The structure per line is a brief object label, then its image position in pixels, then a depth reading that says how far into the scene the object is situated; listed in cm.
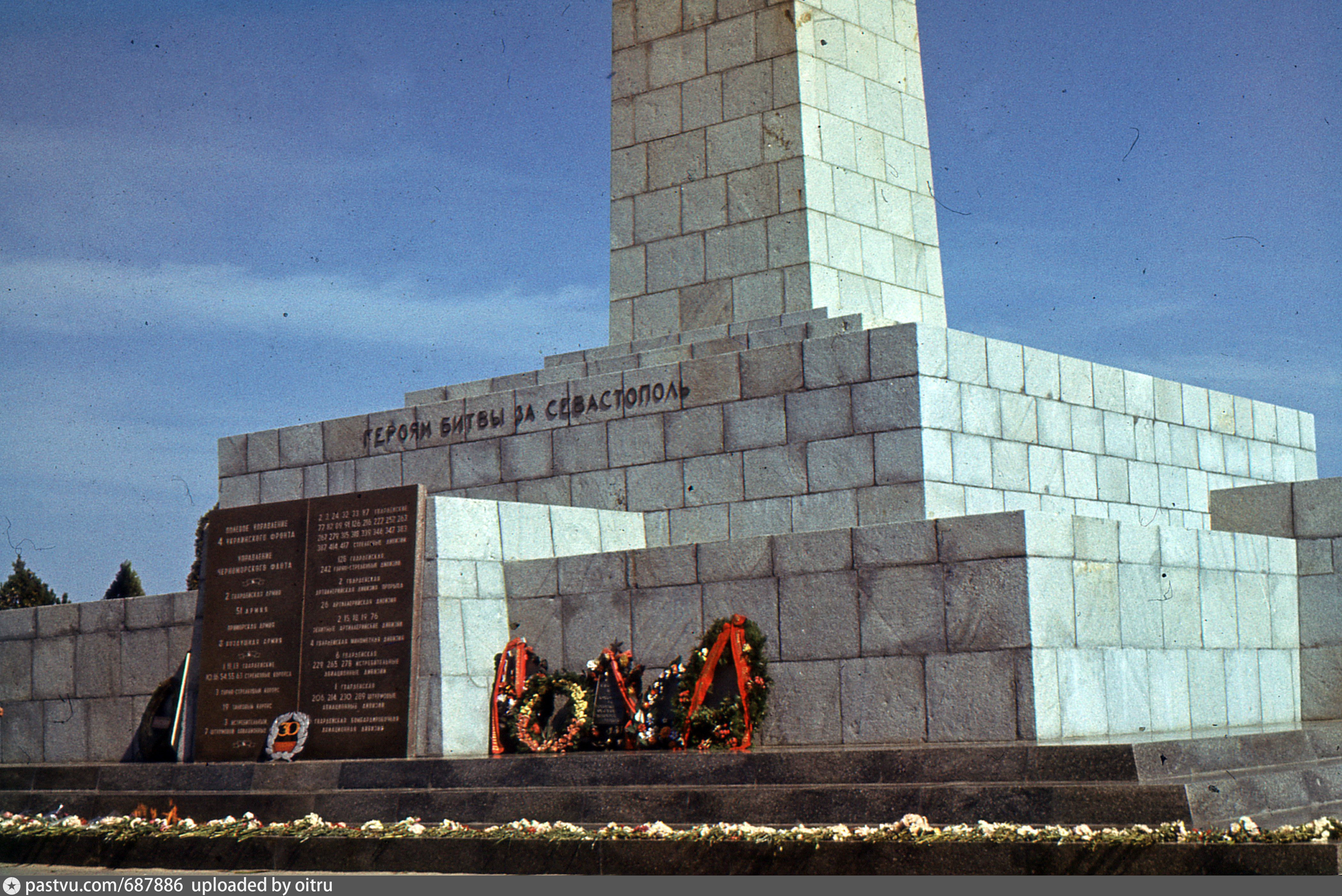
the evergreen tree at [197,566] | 3241
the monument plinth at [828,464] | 1286
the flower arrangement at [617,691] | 1382
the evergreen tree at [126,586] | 4175
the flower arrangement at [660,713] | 1352
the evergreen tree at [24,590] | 4434
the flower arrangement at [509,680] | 1443
